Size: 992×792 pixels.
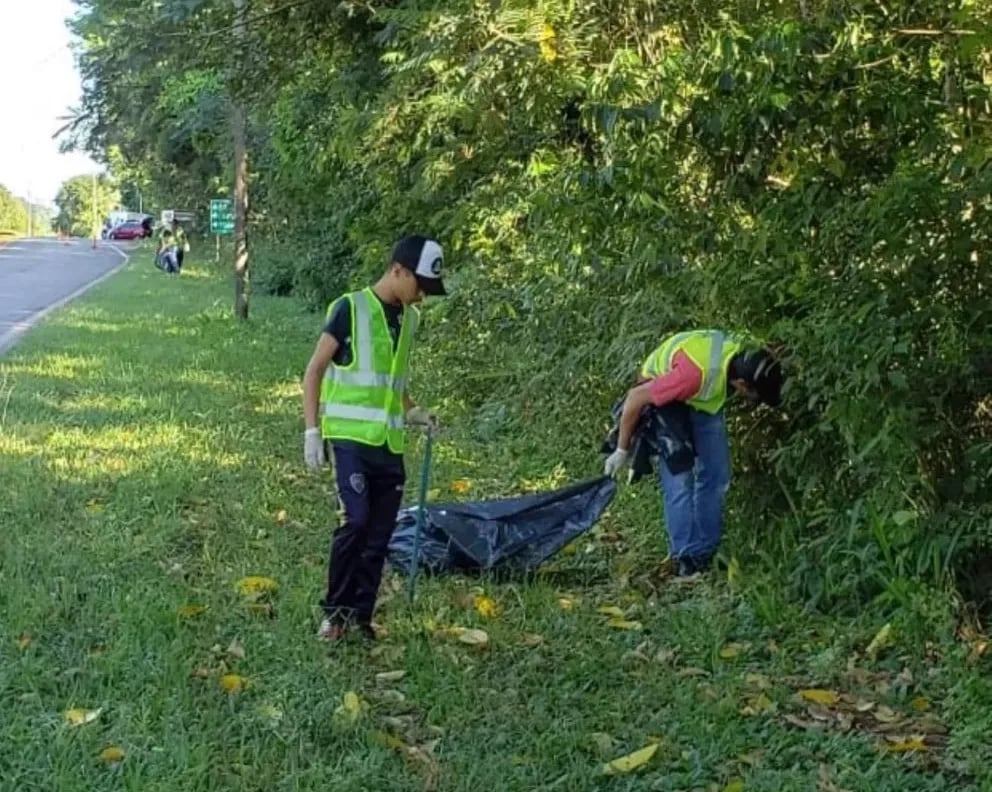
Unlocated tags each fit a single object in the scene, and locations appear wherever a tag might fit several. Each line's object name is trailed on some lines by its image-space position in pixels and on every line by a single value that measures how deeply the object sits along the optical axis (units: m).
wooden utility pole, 18.05
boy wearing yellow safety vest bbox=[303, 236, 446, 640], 5.05
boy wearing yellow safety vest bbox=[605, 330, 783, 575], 5.86
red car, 75.94
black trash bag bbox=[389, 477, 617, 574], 6.10
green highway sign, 24.84
